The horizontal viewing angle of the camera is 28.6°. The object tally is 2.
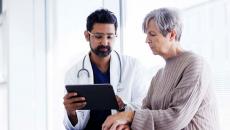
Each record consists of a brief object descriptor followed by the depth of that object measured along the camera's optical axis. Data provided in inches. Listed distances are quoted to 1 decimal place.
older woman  69.9
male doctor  89.8
